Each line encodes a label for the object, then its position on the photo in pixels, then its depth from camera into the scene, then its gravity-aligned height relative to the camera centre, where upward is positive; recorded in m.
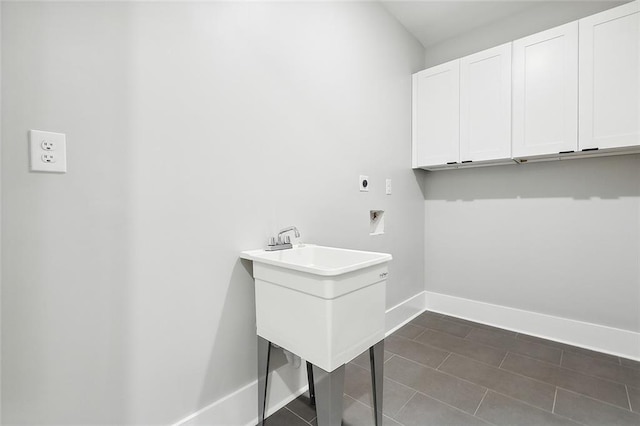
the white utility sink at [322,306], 1.01 -0.39
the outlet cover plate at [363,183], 2.10 +0.18
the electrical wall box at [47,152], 0.84 +0.18
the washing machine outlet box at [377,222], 2.32 -0.13
